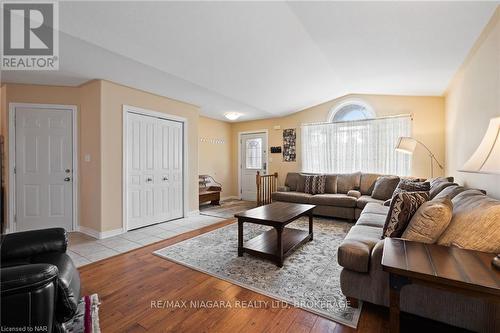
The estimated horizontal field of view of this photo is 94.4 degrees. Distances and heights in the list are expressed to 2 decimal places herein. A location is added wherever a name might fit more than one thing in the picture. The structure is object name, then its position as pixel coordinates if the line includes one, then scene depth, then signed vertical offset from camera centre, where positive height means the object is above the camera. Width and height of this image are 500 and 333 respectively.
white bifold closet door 3.86 -0.08
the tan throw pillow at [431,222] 1.54 -0.38
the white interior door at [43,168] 3.50 -0.03
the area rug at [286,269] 1.86 -1.08
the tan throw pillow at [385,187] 4.20 -0.41
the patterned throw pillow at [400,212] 1.82 -0.37
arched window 5.13 +1.23
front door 6.63 +0.16
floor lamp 4.00 +0.35
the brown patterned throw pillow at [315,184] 4.97 -0.41
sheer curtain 4.77 +0.43
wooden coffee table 2.53 -0.93
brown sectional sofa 1.37 -0.81
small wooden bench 5.49 -0.62
